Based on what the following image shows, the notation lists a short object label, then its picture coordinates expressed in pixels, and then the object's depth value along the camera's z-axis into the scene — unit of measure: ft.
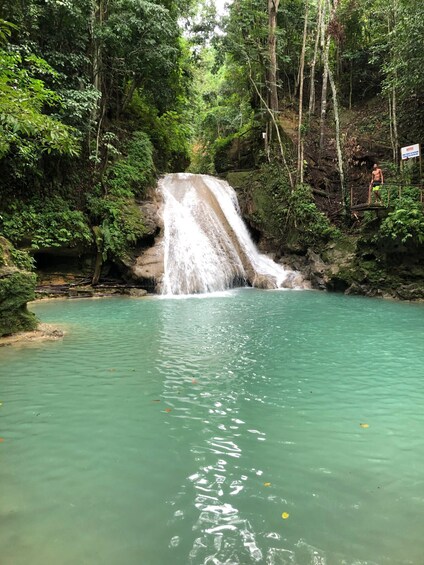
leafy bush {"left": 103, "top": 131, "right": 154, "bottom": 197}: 51.49
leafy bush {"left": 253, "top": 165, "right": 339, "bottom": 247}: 54.44
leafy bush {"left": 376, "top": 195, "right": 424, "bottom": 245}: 39.19
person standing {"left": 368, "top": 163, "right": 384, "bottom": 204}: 43.35
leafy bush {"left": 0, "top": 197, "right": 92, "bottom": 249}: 41.50
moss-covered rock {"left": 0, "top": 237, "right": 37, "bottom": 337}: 23.89
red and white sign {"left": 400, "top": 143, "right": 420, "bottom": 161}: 38.28
